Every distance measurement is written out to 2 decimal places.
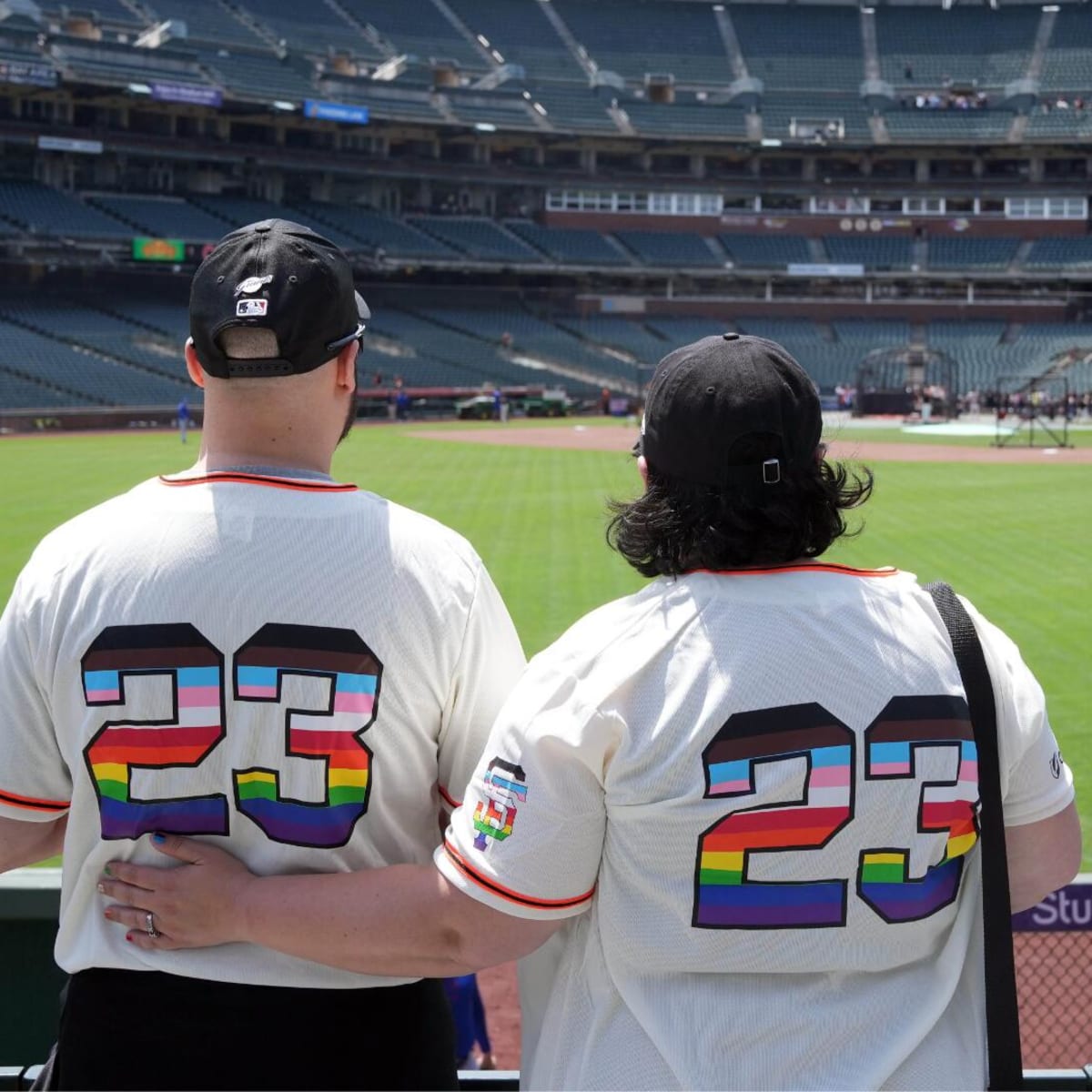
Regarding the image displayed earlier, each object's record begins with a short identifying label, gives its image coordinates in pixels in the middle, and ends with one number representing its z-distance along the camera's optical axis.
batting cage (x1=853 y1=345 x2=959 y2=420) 50.94
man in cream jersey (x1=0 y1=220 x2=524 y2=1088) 2.27
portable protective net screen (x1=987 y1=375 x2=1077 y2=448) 36.22
